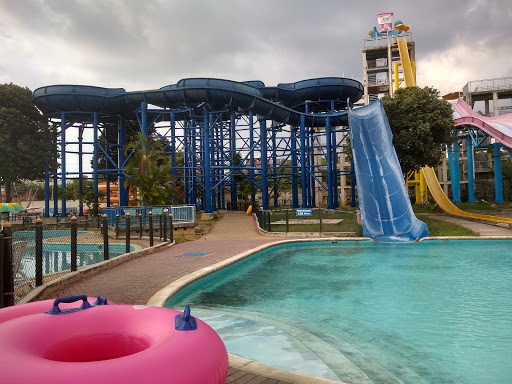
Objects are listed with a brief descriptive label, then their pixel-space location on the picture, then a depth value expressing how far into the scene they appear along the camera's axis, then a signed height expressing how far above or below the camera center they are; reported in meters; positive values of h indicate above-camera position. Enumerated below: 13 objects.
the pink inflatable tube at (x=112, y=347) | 1.95 -0.84
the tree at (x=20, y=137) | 30.05 +5.80
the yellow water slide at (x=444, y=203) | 21.11 -0.20
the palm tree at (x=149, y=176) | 22.25 +1.74
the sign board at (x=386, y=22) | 51.88 +24.26
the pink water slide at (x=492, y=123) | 26.25 +5.86
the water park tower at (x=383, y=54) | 50.41 +19.98
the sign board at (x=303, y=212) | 17.23 -0.40
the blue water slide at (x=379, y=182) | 15.80 +0.90
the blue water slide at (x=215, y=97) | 26.28 +8.23
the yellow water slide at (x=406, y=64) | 41.06 +15.04
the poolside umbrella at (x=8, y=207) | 20.06 +0.09
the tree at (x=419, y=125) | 25.55 +5.09
